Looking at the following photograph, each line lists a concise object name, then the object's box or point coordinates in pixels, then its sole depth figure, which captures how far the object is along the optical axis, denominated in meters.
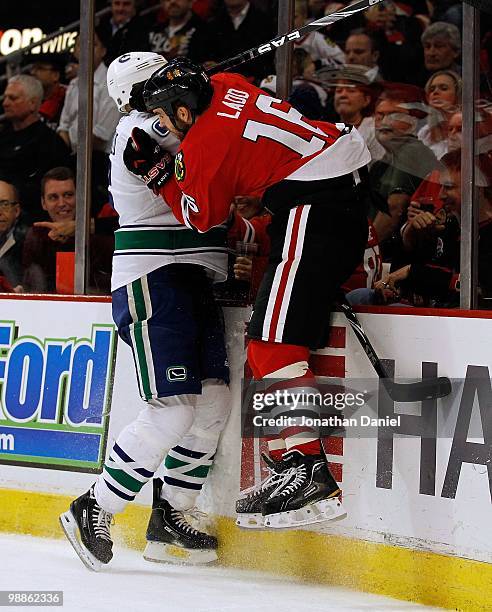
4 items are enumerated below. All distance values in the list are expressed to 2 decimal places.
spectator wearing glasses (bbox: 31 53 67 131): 8.43
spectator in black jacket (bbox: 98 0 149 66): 8.95
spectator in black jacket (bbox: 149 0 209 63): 8.97
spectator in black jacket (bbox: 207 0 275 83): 8.37
